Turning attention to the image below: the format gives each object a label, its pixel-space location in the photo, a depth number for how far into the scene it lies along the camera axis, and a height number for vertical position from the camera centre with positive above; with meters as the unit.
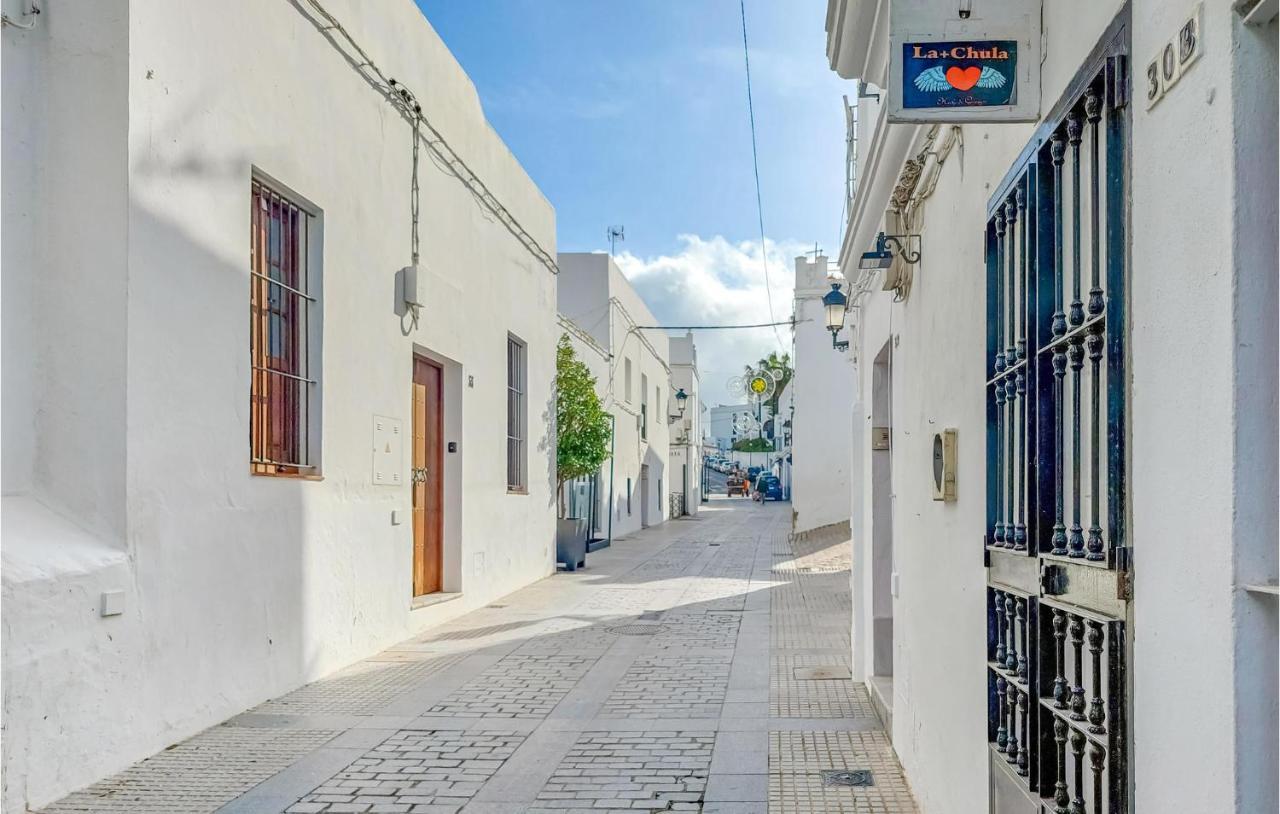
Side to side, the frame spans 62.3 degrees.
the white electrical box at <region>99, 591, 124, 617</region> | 4.95 -0.77
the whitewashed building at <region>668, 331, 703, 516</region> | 39.44 +0.43
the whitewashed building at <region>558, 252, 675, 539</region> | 23.58 +1.61
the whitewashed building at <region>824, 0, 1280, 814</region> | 1.76 +0.05
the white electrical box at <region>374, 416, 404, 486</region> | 8.54 -0.10
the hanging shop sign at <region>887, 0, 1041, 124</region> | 2.94 +1.06
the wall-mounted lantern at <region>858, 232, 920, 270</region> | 5.01 +0.94
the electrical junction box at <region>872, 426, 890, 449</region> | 6.95 +0.01
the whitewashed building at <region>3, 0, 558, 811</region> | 4.91 +0.47
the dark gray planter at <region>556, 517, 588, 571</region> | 16.03 -1.56
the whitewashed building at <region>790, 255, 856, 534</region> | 24.05 +0.58
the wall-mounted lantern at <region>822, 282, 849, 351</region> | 10.31 +1.30
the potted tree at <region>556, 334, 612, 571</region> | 16.12 +0.00
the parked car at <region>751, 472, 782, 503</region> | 47.72 -2.21
